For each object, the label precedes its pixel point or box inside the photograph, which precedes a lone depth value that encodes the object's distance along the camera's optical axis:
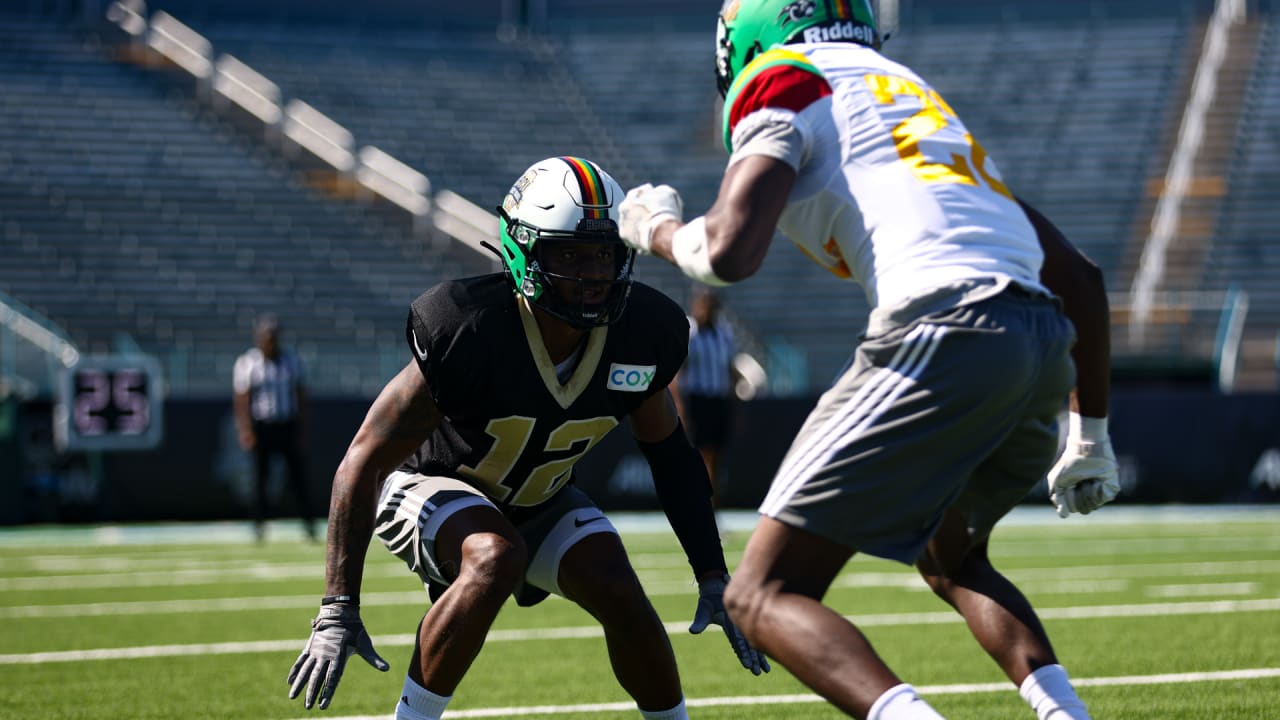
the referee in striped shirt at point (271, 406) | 25.36
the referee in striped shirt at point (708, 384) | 24.34
